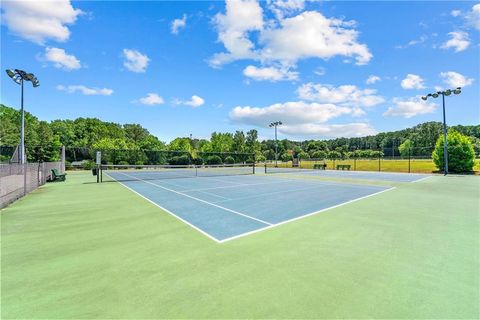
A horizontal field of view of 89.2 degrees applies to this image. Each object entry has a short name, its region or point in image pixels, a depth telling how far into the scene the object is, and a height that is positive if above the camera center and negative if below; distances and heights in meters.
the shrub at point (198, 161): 34.61 -0.40
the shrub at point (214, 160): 36.89 -0.27
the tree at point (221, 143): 59.83 +3.89
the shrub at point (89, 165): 31.25 -0.86
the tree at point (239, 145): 61.31 +3.38
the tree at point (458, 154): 23.25 +0.38
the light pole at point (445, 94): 21.88 +5.81
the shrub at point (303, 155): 93.20 +1.21
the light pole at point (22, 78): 16.00 +5.67
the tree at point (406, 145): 86.26 +5.28
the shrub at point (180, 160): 31.08 -0.23
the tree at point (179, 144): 60.14 +3.60
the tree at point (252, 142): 65.62 +4.87
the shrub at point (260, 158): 65.40 +0.04
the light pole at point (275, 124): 41.75 +5.93
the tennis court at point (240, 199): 5.99 -1.58
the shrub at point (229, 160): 39.72 -0.30
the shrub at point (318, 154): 93.55 +1.59
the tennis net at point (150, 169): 33.05 -1.45
